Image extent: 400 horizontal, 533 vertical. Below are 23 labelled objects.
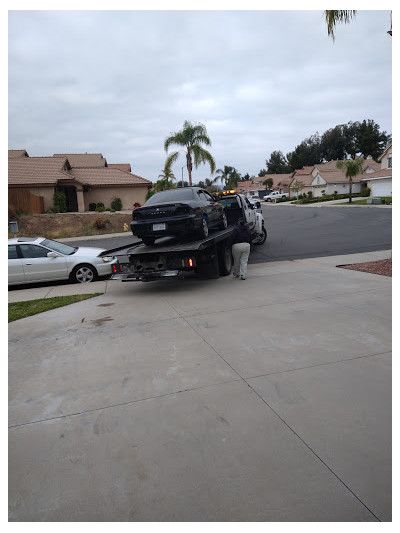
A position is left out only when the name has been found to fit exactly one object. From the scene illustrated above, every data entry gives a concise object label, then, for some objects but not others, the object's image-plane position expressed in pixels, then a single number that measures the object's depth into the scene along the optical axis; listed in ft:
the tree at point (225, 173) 260.83
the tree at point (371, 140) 273.13
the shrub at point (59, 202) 100.69
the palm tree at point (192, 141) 103.30
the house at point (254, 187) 350.84
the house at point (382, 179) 166.79
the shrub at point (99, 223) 92.32
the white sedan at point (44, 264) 35.32
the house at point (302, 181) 237.72
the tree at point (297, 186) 232.12
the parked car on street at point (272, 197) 250.78
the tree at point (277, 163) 412.55
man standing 32.42
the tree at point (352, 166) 162.60
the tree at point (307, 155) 336.29
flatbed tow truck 27.22
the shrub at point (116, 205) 112.98
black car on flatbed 28.55
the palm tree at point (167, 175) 105.19
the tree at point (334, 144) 324.60
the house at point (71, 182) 100.83
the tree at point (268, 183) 334.44
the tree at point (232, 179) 260.38
